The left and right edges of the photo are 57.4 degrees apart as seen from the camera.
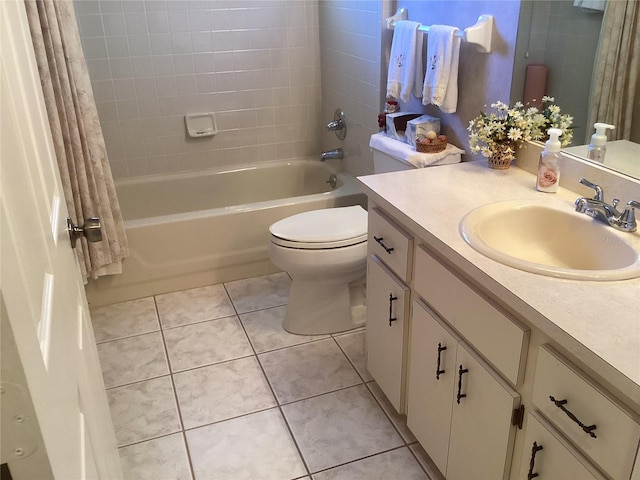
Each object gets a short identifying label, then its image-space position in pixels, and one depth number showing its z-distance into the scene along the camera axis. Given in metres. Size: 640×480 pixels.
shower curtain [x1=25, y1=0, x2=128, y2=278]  2.17
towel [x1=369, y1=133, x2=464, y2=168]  2.23
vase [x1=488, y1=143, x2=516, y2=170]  1.91
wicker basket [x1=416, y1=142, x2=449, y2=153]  2.25
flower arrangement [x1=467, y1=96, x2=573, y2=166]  1.86
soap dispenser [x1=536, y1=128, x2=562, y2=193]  1.68
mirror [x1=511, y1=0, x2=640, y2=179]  1.68
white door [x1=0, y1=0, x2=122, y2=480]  0.55
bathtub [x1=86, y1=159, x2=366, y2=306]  2.84
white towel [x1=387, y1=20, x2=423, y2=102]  2.29
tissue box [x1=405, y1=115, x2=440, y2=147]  2.30
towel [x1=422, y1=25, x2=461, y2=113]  2.12
